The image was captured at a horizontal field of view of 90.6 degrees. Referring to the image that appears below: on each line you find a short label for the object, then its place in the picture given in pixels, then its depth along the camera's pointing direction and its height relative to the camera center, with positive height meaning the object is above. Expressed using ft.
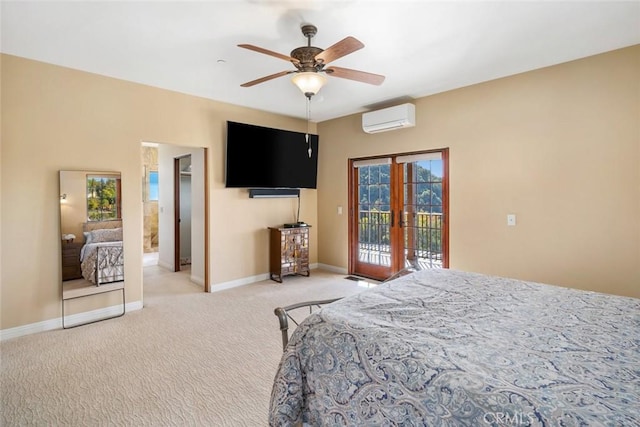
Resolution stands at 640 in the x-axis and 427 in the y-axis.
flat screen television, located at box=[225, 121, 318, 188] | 14.88 +2.61
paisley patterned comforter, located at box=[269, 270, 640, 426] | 3.24 -1.91
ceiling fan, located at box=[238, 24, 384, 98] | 7.78 +3.70
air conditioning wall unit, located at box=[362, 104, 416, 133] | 13.99 +4.14
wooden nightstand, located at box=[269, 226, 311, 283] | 16.38 -2.23
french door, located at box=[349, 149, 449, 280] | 14.19 -0.20
